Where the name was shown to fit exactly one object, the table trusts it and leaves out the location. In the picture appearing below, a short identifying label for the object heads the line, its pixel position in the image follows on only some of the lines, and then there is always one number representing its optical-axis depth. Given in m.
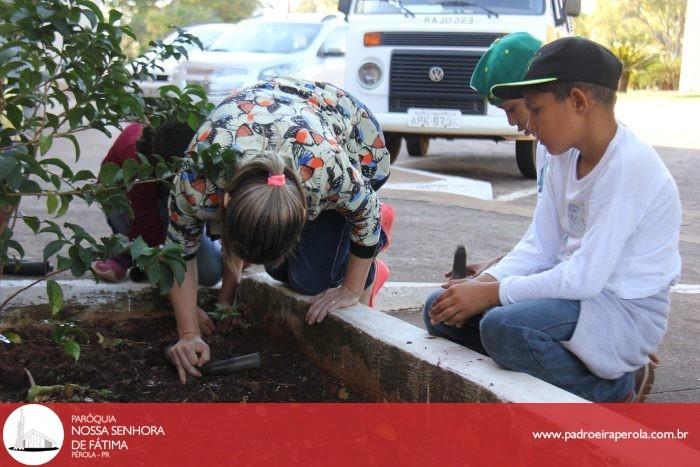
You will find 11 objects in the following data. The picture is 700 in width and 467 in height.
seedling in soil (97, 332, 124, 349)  3.64
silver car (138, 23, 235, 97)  17.47
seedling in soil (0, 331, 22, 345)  3.37
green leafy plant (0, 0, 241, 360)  2.56
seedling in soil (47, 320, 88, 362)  2.73
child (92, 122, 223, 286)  4.14
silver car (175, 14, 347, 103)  13.11
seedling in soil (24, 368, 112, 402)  3.02
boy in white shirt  2.74
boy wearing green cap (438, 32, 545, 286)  3.71
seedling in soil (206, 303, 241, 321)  3.79
